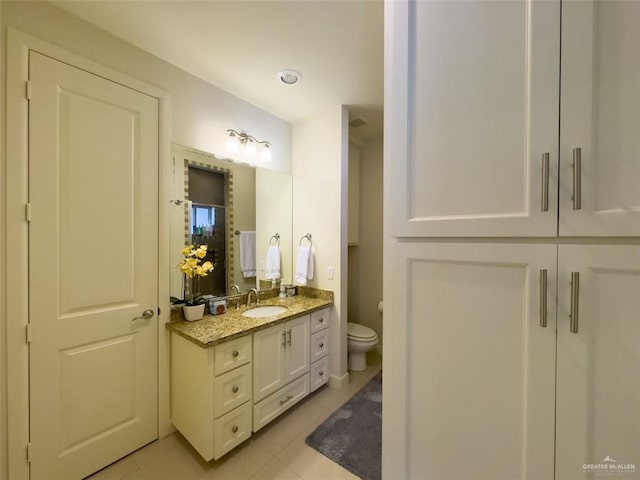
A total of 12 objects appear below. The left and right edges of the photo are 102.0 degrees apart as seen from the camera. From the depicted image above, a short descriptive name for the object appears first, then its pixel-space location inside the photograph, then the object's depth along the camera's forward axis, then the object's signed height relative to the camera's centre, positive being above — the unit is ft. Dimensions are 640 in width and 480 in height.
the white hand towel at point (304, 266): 8.39 -0.93
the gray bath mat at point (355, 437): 5.20 -4.53
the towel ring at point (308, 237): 8.59 +0.02
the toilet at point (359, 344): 8.68 -3.56
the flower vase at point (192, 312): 6.06 -1.77
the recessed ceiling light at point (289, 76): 6.27 +4.01
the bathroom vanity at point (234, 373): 5.05 -3.04
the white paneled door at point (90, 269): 4.42 -0.63
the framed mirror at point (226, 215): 6.32 +0.64
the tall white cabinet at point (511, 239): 1.80 +0.00
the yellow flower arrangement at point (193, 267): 6.07 -0.73
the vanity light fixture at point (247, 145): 7.22 +2.71
